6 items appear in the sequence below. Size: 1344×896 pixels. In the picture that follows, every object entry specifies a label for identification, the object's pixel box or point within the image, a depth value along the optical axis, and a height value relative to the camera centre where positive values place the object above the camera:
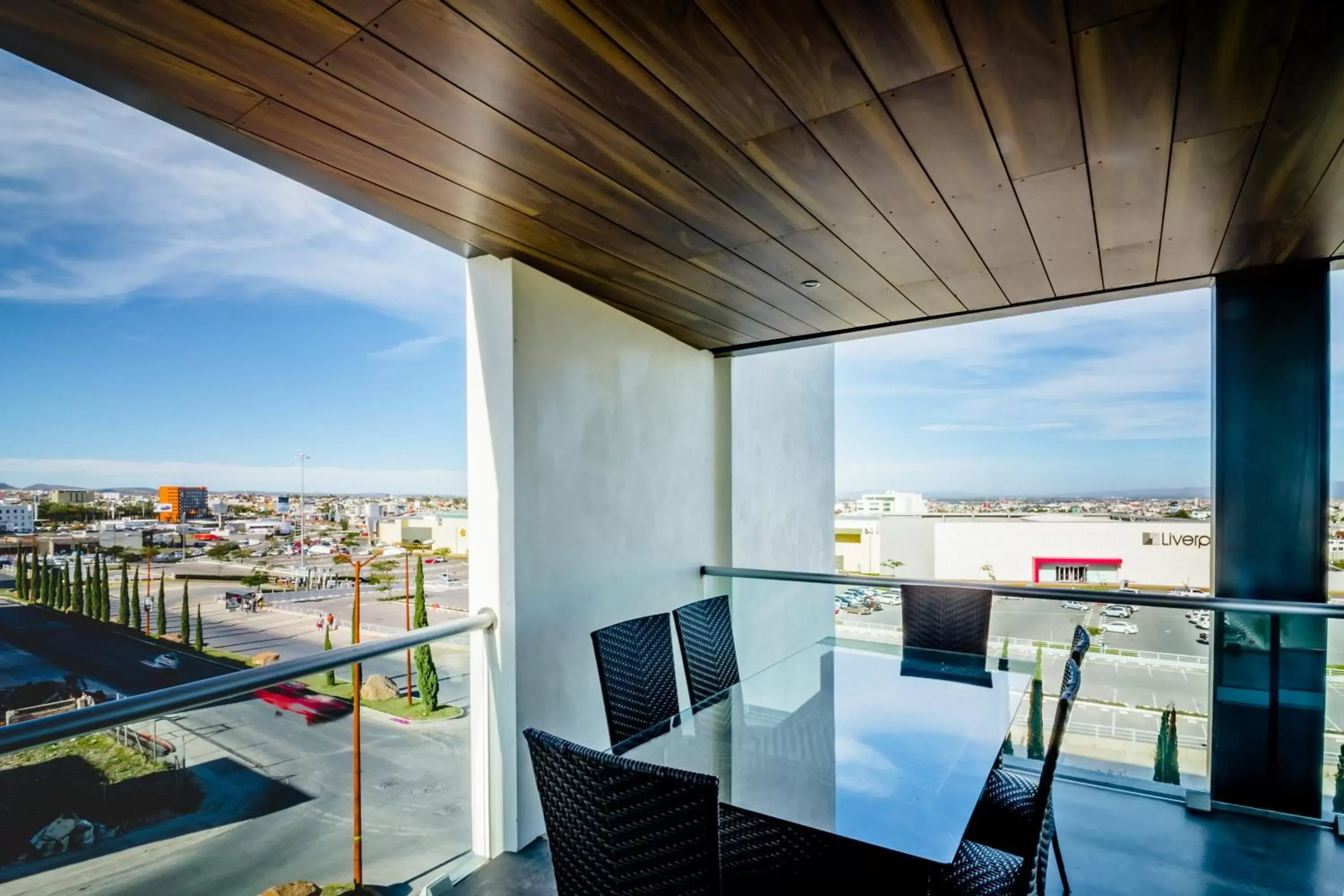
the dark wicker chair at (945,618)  3.44 -0.99
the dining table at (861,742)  1.70 -1.00
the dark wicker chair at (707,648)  2.91 -0.97
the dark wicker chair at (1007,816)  2.20 -1.29
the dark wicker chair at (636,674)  2.40 -0.91
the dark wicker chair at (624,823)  1.24 -0.75
